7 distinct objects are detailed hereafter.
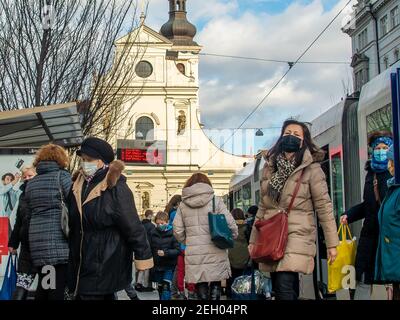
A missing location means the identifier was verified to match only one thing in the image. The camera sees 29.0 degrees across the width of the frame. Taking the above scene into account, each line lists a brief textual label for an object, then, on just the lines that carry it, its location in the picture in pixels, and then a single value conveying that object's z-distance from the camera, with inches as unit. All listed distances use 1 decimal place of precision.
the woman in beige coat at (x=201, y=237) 307.0
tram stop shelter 405.7
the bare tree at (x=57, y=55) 682.2
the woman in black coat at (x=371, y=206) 258.7
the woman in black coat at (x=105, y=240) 213.9
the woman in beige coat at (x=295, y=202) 232.8
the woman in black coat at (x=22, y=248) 260.2
